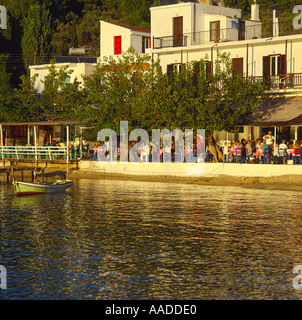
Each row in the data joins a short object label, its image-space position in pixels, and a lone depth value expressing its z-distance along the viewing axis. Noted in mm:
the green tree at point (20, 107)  53125
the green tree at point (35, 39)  79812
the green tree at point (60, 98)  52919
